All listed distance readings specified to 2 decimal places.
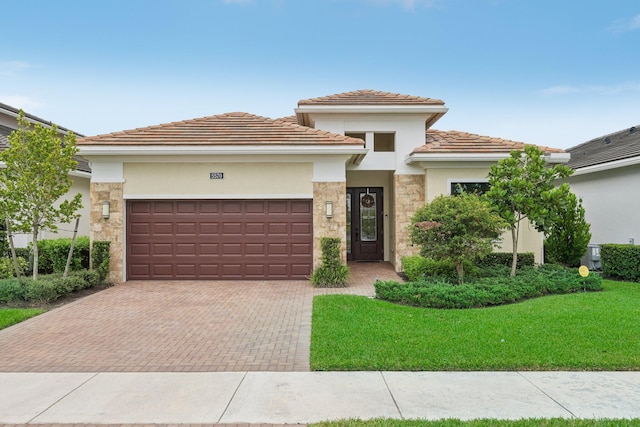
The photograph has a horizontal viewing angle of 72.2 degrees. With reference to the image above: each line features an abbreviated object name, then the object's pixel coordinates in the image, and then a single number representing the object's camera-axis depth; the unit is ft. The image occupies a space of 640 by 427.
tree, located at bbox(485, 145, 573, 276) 36.35
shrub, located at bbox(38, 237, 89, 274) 42.14
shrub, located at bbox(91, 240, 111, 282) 41.27
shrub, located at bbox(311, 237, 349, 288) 39.96
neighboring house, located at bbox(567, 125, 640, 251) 46.62
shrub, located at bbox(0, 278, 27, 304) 33.14
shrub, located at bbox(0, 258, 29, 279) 39.88
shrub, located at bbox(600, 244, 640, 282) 40.45
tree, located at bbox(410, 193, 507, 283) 35.19
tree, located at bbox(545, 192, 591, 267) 46.50
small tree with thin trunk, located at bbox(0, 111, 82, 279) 34.86
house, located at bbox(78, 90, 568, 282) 42.14
